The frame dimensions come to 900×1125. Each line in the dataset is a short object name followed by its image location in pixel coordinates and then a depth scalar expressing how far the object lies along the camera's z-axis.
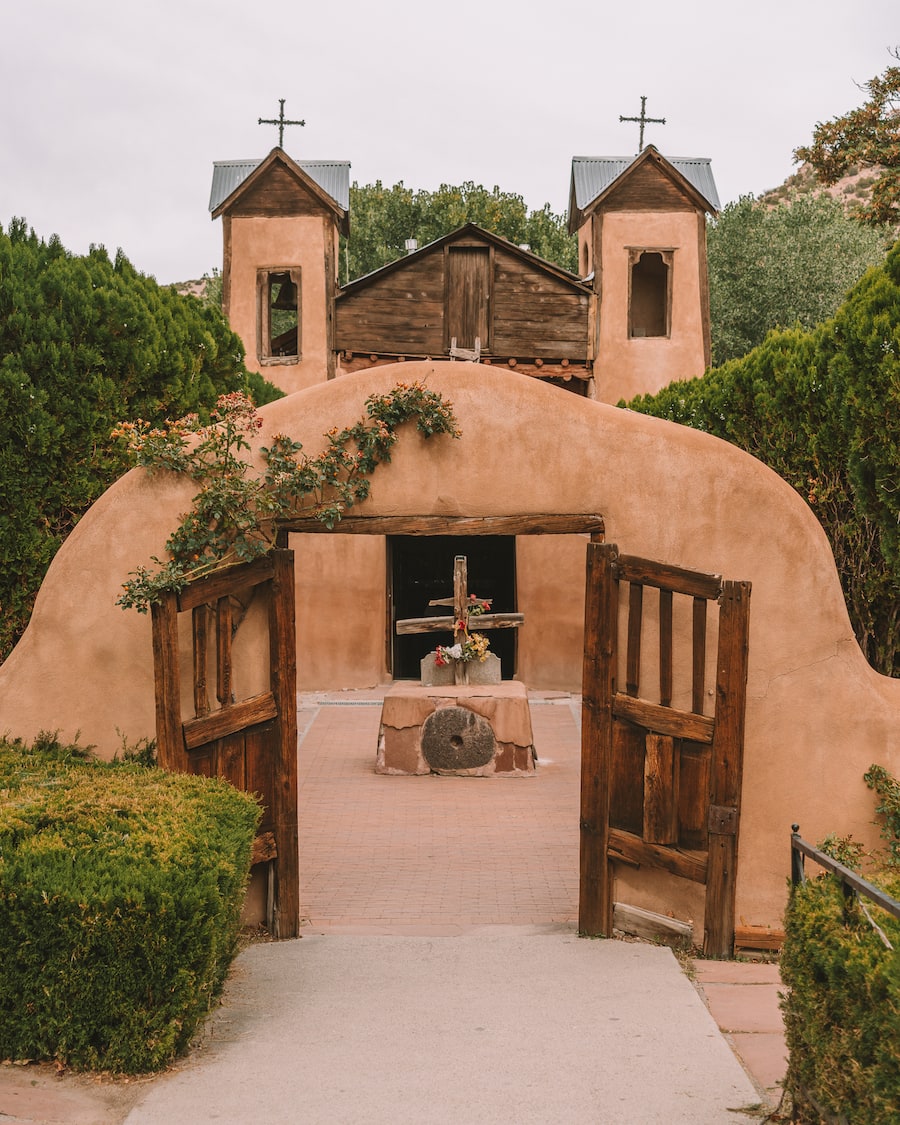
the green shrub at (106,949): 5.09
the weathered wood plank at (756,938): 7.68
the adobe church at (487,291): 21.83
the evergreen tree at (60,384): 8.81
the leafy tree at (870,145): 17.00
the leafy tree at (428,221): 39.00
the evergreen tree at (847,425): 8.62
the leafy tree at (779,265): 32.66
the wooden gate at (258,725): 7.40
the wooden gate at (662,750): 7.35
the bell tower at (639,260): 22.39
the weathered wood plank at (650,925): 7.60
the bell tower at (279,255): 22.47
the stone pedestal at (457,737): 14.00
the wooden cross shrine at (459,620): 15.36
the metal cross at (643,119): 28.39
